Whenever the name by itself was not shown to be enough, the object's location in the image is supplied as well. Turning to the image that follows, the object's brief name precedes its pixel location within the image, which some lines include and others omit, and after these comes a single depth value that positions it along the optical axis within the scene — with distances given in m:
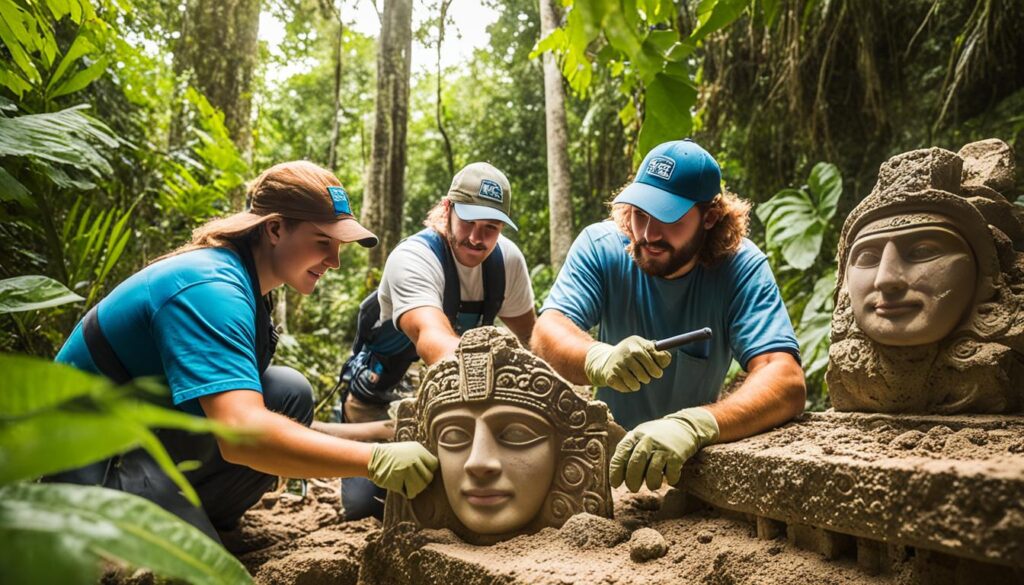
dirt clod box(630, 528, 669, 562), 1.72
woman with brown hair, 1.81
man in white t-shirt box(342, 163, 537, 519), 2.71
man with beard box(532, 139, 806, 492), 2.02
